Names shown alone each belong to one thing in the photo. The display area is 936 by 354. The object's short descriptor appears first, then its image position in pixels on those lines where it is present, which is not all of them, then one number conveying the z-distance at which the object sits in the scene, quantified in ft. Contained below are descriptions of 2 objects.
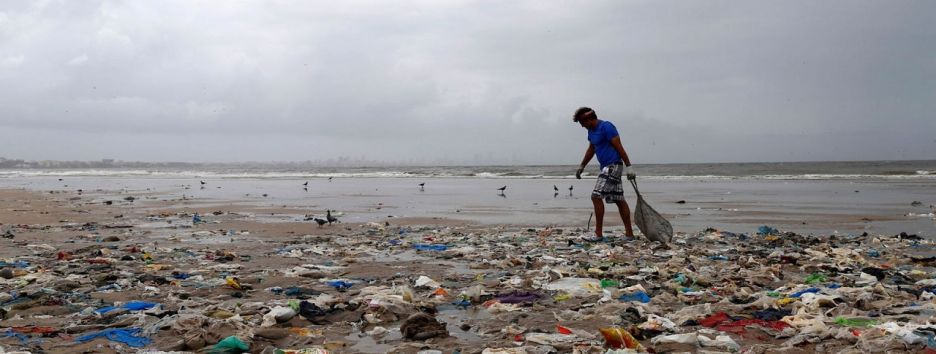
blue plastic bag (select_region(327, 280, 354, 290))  18.10
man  26.76
